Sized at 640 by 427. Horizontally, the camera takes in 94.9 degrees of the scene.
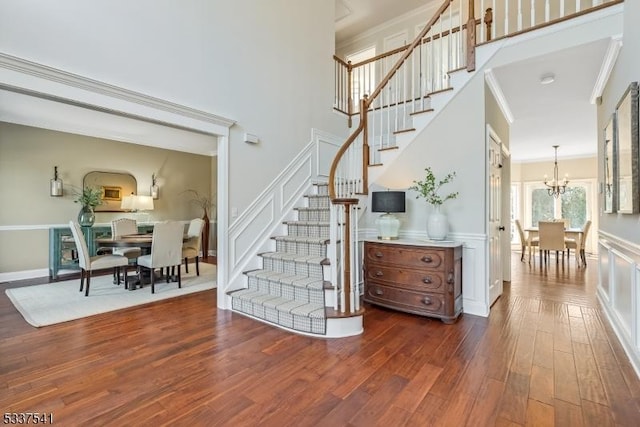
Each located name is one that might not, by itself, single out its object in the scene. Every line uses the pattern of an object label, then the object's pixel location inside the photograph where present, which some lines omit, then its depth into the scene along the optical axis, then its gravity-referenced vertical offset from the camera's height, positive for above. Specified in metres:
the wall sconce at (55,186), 5.38 +0.53
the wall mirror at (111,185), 5.96 +0.62
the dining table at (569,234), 6.88 -0.44
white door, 3.72 -0.02
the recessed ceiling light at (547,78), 3.46 +1.65
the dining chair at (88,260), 4.04 -0.66
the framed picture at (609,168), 2.96 +0.52
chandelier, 7.66 +0.87
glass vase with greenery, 5.42 +0.17
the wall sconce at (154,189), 6.88 +0.61
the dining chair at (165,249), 4.20 -0.50
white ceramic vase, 3.38 -0.12
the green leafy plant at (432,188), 3.47 +0.34
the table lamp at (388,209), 3.59 +0.08
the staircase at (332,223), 2.91 -0.10
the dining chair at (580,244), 6.72 -0.65
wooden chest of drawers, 3.12 -0.70
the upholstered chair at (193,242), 5.12 -0.49
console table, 5.11 -0.59
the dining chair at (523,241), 7.38 -0.64
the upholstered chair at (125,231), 5.22 -0.30
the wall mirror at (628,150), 2.28 +0.56
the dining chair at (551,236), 6.54 -0.45
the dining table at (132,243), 4.29 -0.42
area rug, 3.34 -1.12
